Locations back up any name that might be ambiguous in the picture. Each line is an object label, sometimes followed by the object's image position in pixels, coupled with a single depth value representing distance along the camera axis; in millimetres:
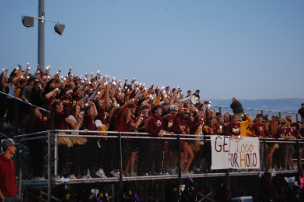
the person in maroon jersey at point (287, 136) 15477
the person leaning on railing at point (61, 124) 9688
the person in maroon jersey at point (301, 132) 16931
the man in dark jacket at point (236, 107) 18281
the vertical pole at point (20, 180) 9805
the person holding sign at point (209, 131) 12812
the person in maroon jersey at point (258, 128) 15013
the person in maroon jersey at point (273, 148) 14875
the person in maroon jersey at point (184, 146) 12227
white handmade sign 12898
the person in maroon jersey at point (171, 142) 11679
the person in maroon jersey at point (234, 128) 13984
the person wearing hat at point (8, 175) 8719
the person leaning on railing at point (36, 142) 10127
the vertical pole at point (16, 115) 11941
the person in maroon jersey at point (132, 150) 10859
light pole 18078
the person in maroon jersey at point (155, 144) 11253
